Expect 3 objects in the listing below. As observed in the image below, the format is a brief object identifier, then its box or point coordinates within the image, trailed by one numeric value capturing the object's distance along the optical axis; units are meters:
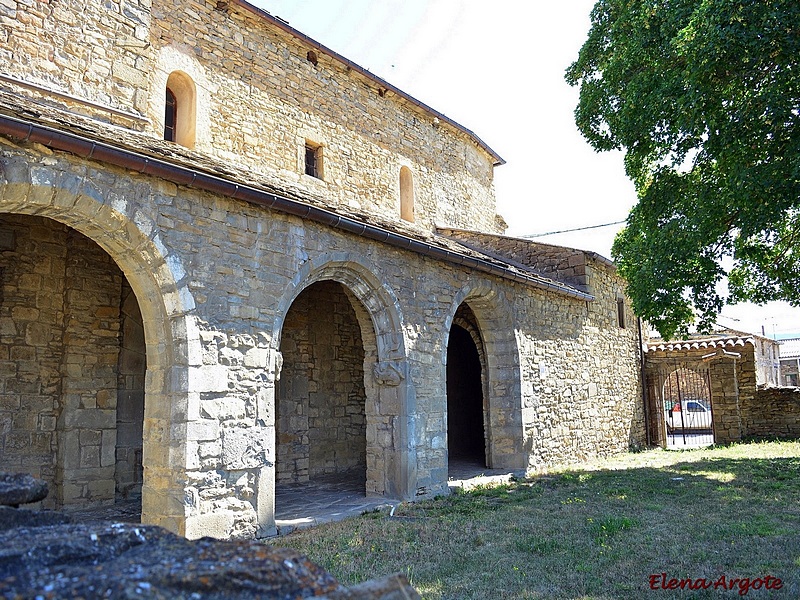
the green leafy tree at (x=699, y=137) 6.33
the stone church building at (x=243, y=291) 5.52
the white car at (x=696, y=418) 22.20
